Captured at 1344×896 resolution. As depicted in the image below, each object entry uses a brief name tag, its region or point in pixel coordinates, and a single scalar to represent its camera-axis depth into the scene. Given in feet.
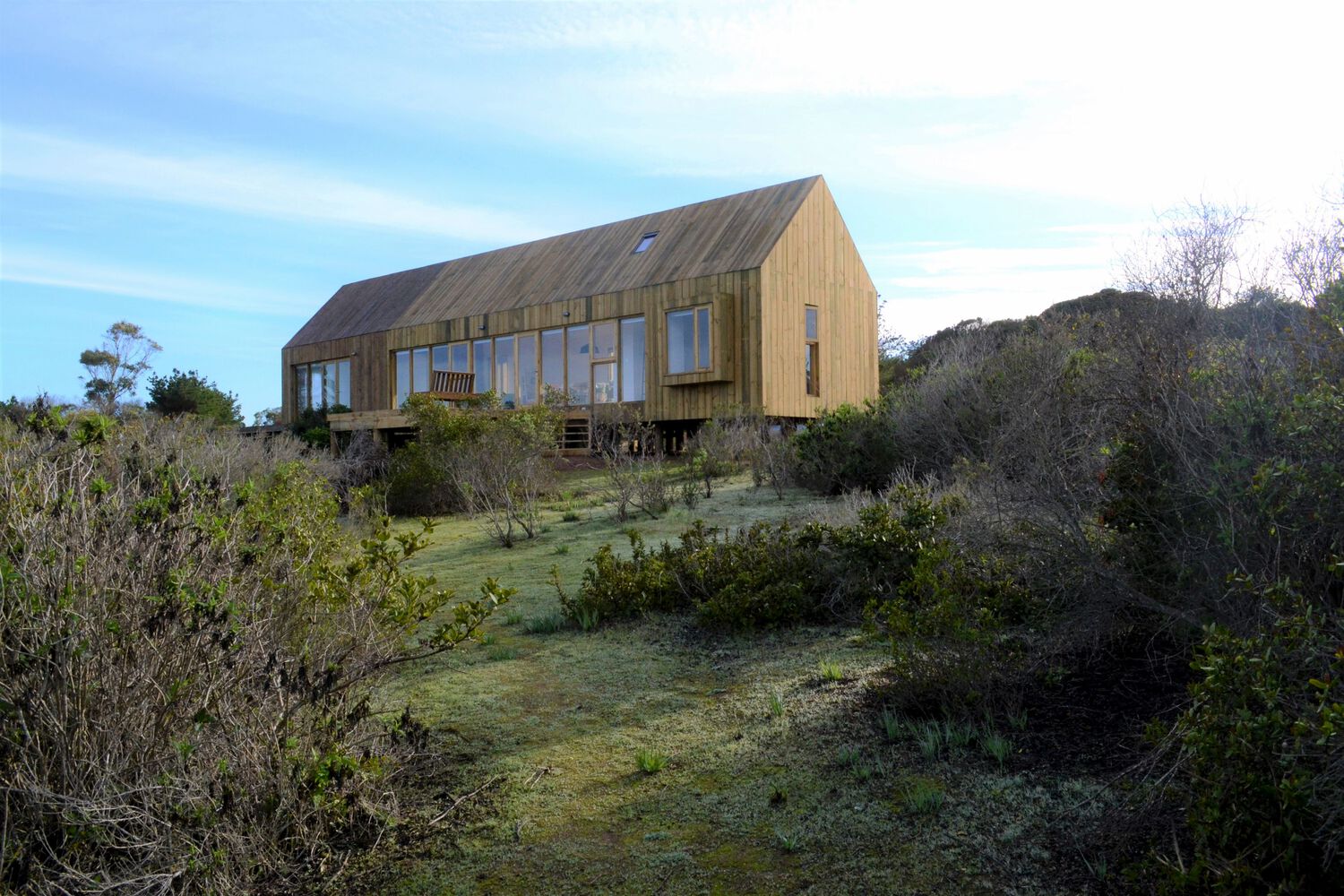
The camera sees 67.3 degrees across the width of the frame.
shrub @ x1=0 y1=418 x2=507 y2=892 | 11.02
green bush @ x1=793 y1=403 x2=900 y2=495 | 37.99
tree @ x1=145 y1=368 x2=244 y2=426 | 97.19
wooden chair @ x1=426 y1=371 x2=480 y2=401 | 74.43
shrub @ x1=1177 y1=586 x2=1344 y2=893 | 8.61
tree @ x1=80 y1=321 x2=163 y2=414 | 119.44
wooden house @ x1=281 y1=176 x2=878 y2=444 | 65.05
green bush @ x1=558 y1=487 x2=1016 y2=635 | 21.15
